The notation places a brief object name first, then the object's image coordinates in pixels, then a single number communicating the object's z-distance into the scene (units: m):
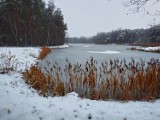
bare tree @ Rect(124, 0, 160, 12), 3.06
